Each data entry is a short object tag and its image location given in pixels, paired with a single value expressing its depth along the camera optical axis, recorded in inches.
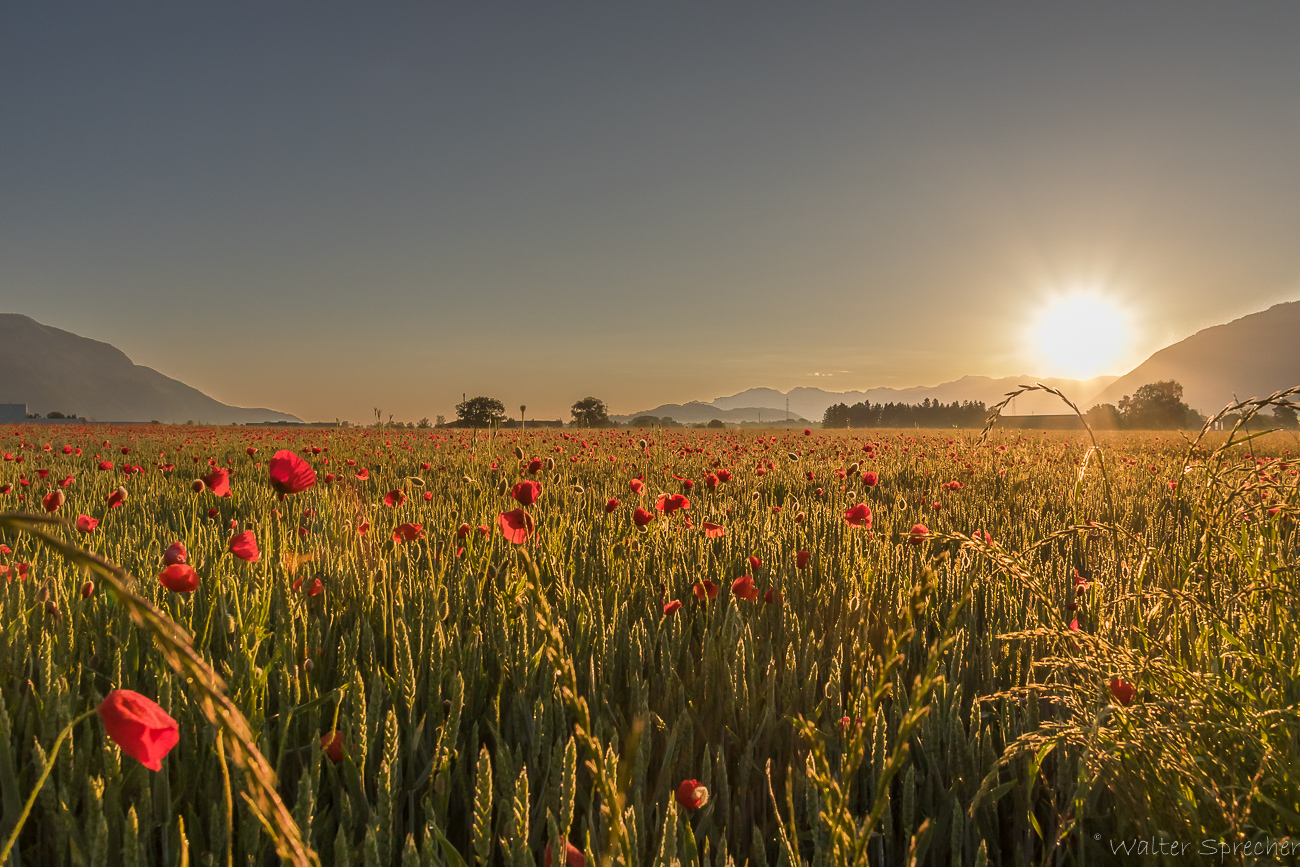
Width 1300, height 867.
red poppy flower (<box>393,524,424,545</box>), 104.0
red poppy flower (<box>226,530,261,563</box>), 72.6
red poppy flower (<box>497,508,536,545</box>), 93.0
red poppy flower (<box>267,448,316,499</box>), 81.9
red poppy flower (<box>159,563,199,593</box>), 59.7
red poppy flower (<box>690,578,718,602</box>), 92.2
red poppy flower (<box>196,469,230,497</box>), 97.6
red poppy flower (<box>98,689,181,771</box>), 29.5
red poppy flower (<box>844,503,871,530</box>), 111.8
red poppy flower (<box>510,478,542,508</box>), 97.6
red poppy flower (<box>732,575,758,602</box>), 84.8
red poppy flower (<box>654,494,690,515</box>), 114.7
